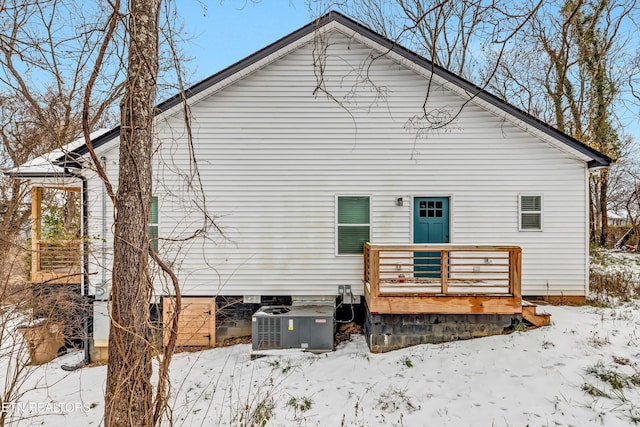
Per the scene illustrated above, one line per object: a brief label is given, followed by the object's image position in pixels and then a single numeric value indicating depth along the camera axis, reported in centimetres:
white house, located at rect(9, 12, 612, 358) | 665
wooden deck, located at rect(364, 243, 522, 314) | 536
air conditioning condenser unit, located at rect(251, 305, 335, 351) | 582
